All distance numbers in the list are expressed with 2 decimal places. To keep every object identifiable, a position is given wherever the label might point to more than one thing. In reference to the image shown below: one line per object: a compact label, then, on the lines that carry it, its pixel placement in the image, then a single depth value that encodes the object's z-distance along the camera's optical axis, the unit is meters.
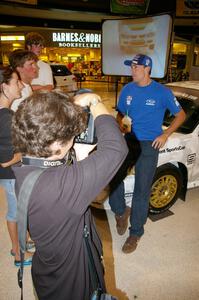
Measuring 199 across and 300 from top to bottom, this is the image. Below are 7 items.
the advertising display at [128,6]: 10.21
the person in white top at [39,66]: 3.07
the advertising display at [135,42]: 4.96
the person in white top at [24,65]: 2.42
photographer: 0.88
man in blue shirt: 2.31
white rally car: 2.85
